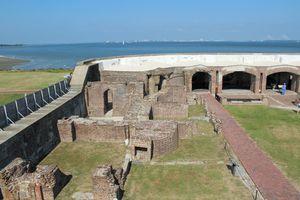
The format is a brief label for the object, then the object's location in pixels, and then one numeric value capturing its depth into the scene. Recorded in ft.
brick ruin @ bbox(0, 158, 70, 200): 31.76
